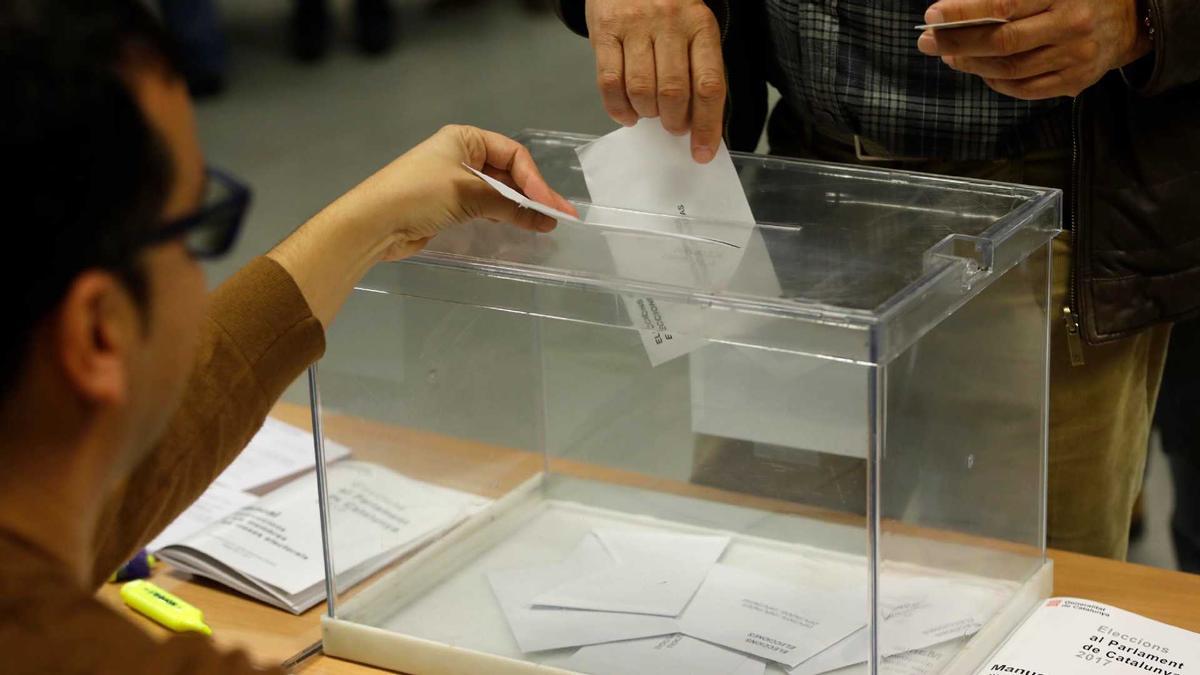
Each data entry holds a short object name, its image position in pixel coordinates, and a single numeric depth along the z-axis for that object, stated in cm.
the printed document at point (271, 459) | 346
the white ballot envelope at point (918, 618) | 292
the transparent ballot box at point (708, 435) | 291
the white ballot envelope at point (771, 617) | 297
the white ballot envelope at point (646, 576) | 305
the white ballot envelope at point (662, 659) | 297
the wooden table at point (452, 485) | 310
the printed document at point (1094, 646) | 297
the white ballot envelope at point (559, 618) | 302
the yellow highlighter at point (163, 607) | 314
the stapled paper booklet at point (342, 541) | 317
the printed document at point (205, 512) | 331
